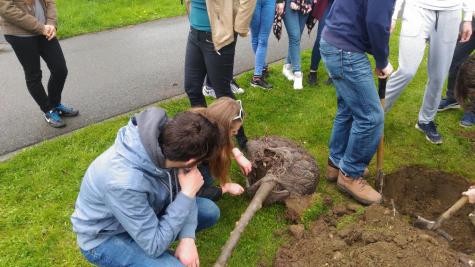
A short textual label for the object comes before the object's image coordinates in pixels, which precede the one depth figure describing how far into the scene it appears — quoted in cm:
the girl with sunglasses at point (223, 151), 269
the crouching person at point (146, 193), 212
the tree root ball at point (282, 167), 354
